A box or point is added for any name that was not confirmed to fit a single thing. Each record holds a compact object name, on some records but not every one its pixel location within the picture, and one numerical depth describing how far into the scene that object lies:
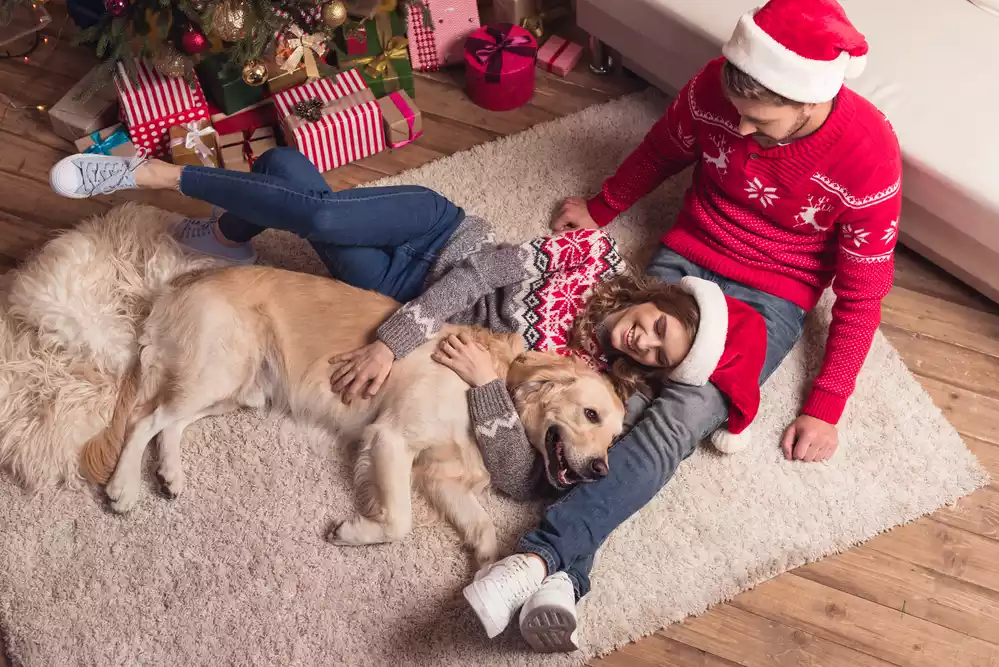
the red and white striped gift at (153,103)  2.82
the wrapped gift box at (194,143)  2.83
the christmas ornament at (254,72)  2.74
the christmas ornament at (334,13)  2.61
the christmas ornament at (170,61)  2.64
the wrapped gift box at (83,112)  2.94
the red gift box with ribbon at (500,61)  3.07
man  1.93
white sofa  2.35
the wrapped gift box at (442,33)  3.19
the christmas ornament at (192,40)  2.56
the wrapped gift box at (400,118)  2.98
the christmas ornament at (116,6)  2.48
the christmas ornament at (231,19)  2.47
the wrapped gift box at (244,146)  2.90
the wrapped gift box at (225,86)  2.85
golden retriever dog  2.13
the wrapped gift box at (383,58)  3.06
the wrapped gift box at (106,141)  2.88
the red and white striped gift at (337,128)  2.85
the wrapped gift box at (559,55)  3.33
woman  2.08
